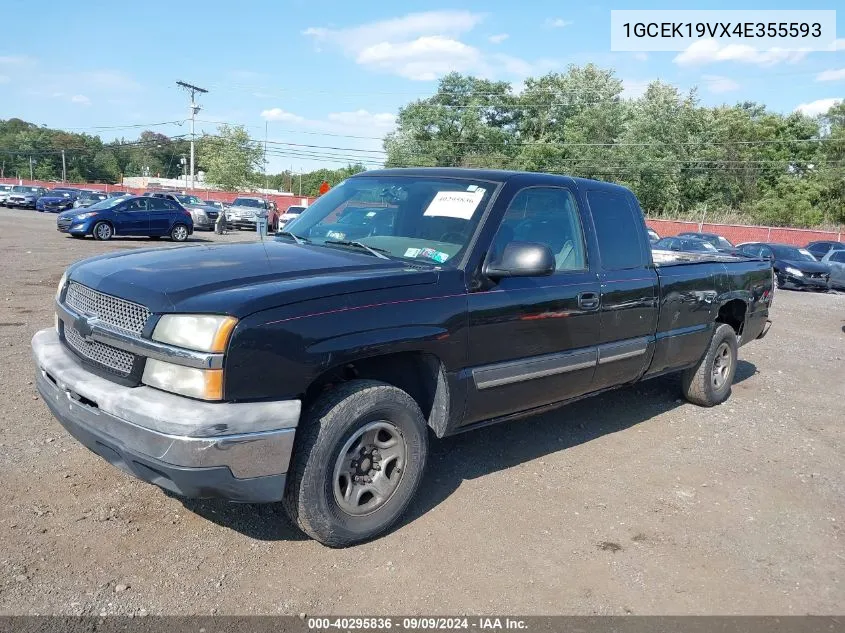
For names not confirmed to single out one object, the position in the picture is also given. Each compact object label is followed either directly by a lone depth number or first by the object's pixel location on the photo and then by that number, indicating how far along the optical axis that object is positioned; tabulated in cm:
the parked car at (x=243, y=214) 3325
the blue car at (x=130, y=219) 2147
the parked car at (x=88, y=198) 3668
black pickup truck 295
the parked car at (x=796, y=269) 2081
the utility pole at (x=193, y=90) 6181
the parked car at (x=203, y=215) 3003
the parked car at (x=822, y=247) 2317
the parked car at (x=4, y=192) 4422
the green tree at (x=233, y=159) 7500
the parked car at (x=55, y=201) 4072
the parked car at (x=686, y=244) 2041
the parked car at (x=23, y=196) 4328
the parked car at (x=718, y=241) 2122
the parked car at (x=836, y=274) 2109
